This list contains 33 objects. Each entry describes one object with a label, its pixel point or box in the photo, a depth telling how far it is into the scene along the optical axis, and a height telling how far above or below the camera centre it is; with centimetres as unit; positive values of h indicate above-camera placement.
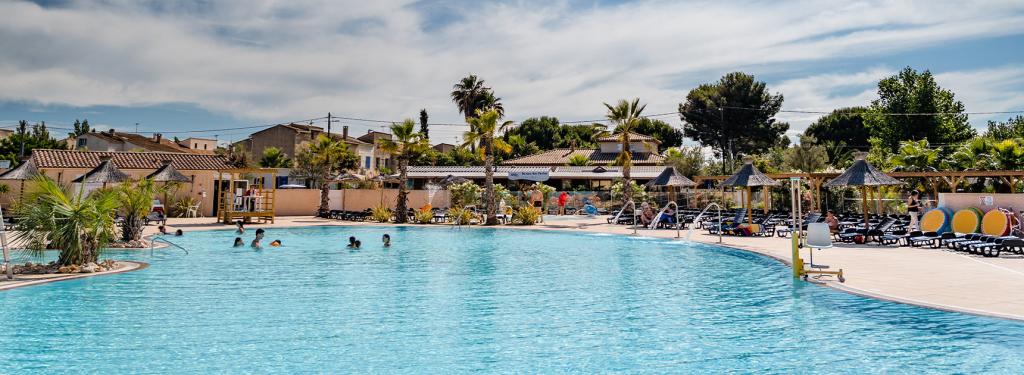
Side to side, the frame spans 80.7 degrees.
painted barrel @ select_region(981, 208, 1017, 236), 1602 -31
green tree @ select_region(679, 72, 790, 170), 5941 +942
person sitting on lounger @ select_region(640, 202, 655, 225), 2519 -17
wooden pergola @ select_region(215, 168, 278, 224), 2809 +26
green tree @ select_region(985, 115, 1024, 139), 5522 +849
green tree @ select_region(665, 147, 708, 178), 4978 +418
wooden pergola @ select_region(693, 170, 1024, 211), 2064 +130
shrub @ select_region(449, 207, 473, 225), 2864 -27
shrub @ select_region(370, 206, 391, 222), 3102 -19
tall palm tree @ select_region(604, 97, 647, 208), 2909 +441
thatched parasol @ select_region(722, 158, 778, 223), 2264 +122
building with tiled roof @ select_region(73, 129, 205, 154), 6000 +681
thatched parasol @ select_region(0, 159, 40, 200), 2461 +157
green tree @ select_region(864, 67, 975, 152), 4762 +795
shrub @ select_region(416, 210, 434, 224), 2984 -33
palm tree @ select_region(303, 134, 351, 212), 3450 +331
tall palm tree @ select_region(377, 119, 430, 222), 3061 +331
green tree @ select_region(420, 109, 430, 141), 7131 +1075
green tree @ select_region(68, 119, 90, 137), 6800 +978
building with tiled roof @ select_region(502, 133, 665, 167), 5266 +519
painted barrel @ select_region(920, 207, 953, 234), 1759 -28
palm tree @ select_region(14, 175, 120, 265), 1153 -25
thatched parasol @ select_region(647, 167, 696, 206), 2684 +140
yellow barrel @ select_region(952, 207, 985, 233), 1691 -24
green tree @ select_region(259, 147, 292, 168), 5509 +468
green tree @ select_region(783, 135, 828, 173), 4816 +423
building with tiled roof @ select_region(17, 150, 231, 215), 3028 +234
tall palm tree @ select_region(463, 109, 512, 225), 2800 +340
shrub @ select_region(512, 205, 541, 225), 2848 -25
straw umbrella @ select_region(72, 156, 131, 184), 2339 +140
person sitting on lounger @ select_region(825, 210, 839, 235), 1902 -37
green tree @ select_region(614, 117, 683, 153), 6925 +916
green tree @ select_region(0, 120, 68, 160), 4759 +563
